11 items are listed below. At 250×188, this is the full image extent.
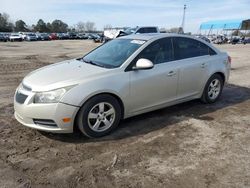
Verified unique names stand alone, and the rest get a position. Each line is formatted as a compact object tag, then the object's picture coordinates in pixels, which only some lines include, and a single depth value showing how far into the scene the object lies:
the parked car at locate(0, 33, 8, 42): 35.66
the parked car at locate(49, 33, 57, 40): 45.79
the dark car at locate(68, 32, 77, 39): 50.53
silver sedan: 2.90
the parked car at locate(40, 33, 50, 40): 43.19
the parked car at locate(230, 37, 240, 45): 35.63
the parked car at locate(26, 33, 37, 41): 39.59
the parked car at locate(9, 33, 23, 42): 36.71
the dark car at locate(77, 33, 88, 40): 50.75
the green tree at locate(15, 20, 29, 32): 69.68
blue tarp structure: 47.09
